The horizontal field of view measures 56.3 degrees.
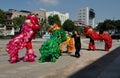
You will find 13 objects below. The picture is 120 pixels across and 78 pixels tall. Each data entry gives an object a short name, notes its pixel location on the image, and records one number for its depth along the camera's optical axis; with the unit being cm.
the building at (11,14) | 3879
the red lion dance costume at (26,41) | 550
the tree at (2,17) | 2990
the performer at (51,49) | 559
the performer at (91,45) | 890
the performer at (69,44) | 756
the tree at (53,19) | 4118
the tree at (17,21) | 3464
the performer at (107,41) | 859
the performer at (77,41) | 654
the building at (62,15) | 5651
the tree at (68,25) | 4386
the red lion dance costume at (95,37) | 861
